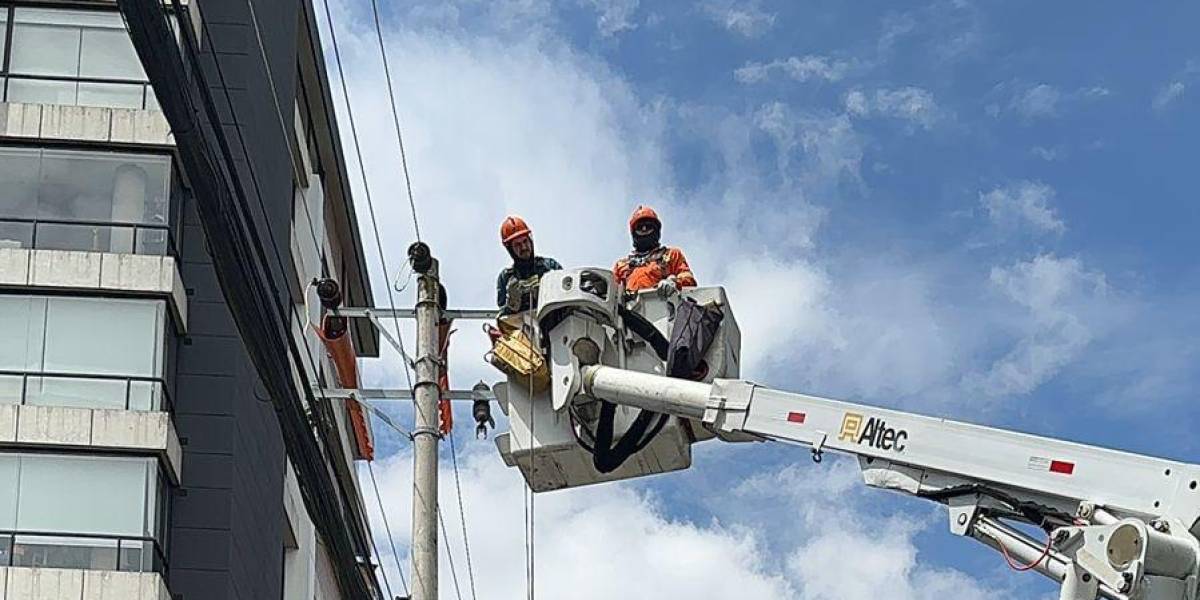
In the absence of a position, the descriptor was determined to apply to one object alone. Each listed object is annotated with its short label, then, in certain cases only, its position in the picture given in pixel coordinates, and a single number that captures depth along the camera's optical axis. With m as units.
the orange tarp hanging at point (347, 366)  22.80
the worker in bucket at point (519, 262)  18.92
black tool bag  17.05
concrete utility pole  20.42
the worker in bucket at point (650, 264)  17.88
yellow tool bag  17.73
